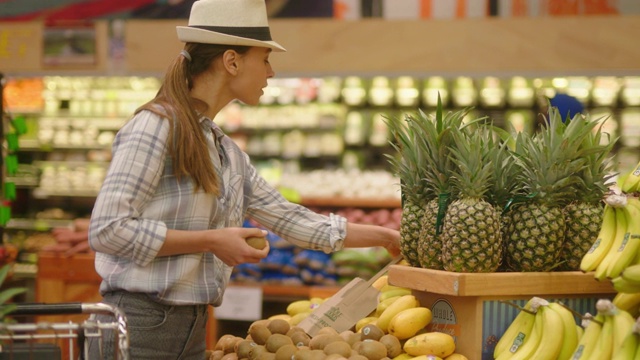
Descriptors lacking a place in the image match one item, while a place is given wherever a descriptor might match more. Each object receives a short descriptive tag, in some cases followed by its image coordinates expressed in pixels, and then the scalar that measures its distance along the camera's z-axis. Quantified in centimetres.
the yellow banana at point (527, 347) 265
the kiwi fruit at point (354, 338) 298
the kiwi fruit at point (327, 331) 301
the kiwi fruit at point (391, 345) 291
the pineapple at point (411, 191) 309
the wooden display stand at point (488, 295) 278
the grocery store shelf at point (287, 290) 655
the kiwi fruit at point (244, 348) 303
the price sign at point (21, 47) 751
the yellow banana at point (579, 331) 271
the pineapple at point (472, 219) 277
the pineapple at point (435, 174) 293
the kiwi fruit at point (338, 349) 282
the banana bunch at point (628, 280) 238
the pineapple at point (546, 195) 283
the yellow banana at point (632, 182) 290
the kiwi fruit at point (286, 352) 286
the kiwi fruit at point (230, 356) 307
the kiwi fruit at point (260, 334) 310
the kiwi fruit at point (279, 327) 314
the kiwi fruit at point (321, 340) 292
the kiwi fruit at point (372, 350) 282
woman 261
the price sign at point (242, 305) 638
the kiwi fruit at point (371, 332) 299
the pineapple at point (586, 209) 293
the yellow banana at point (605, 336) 243
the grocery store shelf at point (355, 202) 716
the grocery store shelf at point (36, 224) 872
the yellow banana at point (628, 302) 275
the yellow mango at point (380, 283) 366
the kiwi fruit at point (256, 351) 294
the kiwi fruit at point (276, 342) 298
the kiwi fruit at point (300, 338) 305
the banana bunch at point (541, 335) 262
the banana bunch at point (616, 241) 253
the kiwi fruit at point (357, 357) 274
